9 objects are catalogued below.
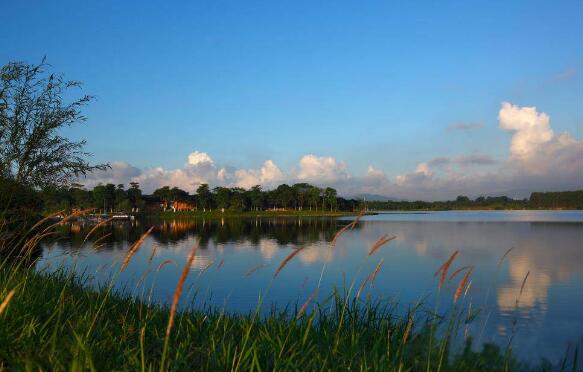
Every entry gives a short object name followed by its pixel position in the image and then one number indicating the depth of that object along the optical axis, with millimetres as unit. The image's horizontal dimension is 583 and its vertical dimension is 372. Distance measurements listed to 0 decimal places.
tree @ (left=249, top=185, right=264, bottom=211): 193125
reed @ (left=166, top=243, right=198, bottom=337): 1991
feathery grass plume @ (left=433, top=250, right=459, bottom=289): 4466
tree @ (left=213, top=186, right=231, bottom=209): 182875
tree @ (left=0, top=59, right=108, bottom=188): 16781
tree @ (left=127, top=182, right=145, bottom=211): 179125
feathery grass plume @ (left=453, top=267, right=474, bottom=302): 4402
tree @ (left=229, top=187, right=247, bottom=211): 182588
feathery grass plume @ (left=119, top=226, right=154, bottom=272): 3995
